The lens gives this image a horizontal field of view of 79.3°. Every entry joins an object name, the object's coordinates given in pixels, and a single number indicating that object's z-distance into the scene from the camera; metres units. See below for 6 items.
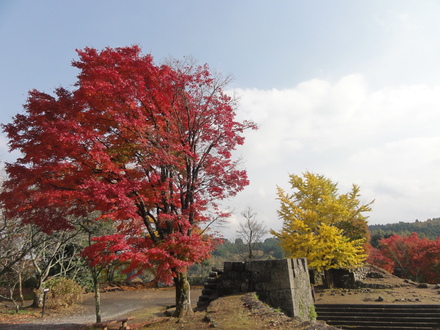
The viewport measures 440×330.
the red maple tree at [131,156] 7.20
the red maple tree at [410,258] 27.73
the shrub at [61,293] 14.81
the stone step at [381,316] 12.25
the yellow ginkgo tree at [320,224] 17.30
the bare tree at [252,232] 26.58
